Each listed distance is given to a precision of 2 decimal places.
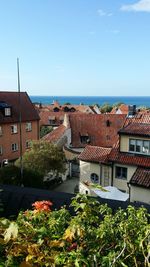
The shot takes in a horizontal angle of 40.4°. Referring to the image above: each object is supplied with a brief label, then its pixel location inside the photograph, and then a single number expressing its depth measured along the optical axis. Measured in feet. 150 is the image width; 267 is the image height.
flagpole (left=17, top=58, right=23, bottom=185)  57.31
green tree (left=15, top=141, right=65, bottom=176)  63.18
